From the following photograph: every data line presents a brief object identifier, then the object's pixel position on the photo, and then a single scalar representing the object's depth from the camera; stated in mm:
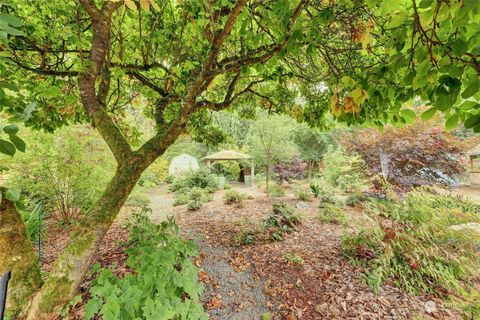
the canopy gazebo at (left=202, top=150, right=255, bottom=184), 15617
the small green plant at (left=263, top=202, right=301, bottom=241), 4965
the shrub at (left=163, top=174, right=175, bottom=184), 17331
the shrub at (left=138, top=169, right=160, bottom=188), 12864
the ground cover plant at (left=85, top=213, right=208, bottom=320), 1802
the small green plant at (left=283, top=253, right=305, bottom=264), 3875
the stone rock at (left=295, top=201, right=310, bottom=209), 7715
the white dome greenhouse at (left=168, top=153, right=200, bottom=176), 20306
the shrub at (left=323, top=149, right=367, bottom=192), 9617
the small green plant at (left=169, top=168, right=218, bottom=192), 13570
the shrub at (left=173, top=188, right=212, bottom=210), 8972
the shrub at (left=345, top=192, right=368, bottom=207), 7816
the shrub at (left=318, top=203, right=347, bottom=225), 5409
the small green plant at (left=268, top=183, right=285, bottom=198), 10305
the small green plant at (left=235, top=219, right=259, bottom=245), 4688
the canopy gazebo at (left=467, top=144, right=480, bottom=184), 13786
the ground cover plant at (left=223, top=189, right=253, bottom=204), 8922
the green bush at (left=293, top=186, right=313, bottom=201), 8891
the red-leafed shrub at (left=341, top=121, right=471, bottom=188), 7551
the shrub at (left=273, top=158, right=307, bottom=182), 15065
